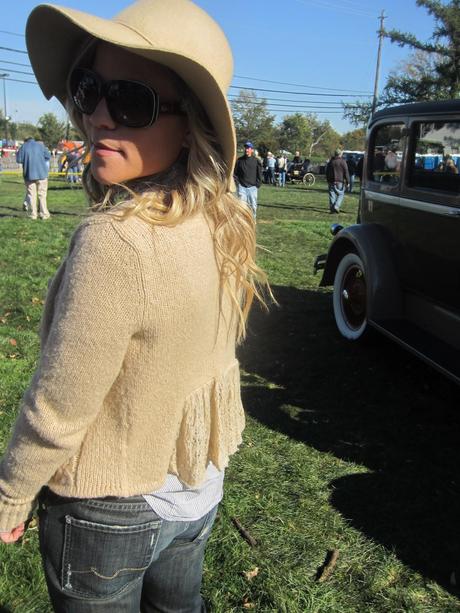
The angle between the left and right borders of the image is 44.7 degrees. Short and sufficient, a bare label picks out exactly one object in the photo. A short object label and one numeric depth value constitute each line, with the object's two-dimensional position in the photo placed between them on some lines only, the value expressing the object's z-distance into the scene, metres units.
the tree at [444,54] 32.53
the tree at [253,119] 73.31
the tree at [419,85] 34.25
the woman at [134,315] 1.02
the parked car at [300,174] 30.58
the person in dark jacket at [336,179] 15.24
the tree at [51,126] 65.06
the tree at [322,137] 91.50
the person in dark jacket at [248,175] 11.88
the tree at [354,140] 78.38
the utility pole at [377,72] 43.25
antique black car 4.26
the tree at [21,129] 92.28
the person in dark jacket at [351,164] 30.47
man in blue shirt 11.73
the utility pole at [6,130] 64.43
